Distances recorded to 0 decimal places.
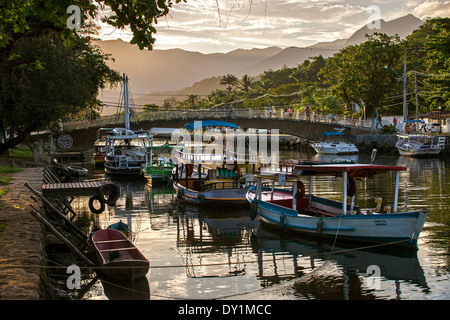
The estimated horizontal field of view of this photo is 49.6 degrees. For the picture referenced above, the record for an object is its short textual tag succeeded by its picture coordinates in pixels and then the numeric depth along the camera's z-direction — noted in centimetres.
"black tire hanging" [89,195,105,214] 1842
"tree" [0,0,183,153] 991
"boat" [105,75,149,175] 3756
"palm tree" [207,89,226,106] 11388
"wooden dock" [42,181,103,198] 1812
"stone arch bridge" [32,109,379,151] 5375
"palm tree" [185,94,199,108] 12570
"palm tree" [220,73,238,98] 12650
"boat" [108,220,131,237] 1747
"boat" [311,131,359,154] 5762
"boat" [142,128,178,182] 3384
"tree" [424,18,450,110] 4697
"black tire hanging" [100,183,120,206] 1831
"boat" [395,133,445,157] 5044
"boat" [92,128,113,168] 4525
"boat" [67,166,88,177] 3669
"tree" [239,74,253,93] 12317
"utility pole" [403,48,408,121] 5414
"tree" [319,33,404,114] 6134
